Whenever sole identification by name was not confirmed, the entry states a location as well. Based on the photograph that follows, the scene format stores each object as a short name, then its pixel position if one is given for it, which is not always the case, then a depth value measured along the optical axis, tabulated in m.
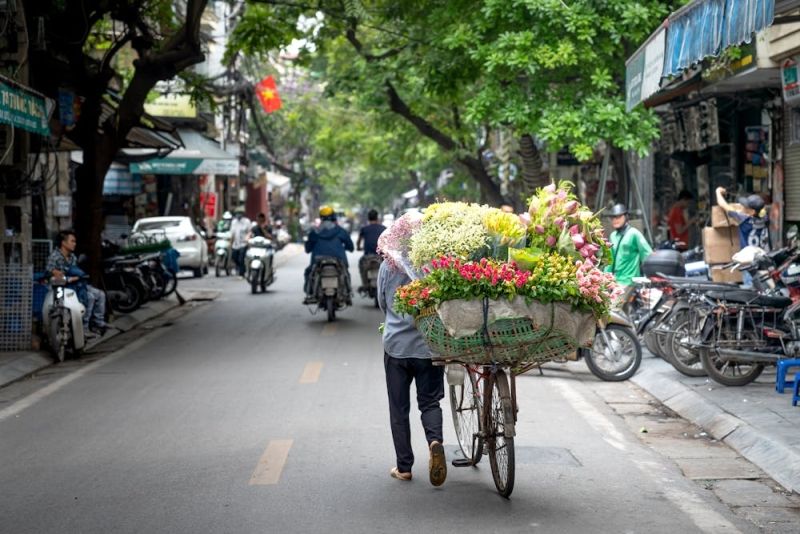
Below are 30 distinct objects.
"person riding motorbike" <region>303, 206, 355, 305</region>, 17.89
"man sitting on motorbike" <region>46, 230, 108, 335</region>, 14.01
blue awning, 7.55
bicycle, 6.58
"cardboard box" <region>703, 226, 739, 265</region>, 15.48
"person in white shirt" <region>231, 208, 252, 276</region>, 29.91
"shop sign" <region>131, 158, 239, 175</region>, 30.92
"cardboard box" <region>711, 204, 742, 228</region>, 15.48
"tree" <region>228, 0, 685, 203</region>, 16.73
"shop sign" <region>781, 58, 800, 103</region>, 13.40
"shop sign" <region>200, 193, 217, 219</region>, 43.31
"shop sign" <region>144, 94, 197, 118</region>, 31.80
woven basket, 6.29
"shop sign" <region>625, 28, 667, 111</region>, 10.41
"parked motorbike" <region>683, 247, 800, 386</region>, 10.71
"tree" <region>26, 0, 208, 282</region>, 16.66
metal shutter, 15.73
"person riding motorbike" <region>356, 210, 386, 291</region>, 21.02
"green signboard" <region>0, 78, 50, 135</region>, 11.79
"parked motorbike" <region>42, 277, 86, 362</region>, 13.77
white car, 29.33
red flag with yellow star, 38.48
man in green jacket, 13.66
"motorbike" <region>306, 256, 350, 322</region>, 17.64
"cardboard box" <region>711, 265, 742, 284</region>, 14.63
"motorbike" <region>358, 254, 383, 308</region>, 20.98
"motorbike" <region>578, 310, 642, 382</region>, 12.16
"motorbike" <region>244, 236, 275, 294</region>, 24.06
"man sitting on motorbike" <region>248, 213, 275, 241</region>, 24.62
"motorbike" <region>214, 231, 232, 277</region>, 31.00
